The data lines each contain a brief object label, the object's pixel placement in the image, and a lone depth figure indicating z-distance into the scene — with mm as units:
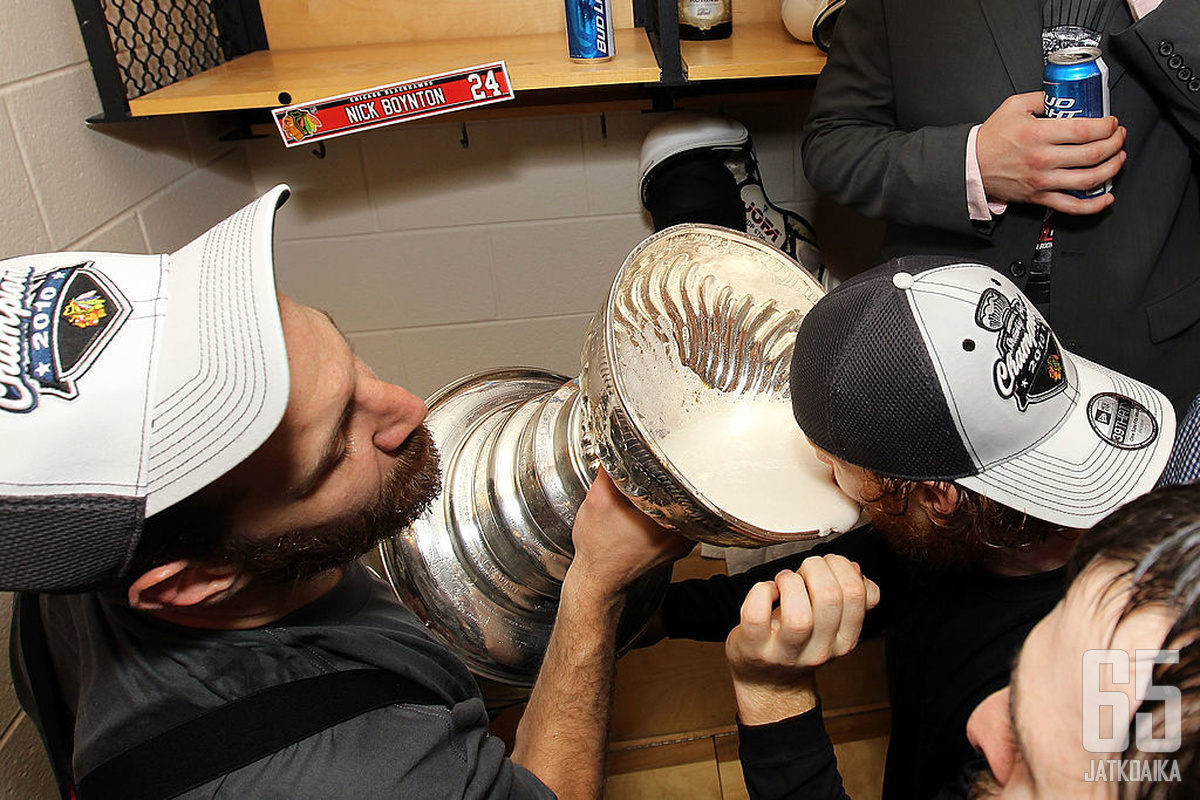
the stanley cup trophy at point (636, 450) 700
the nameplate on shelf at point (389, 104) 1330
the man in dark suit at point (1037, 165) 1010
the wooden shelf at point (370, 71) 1332
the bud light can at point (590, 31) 1333
